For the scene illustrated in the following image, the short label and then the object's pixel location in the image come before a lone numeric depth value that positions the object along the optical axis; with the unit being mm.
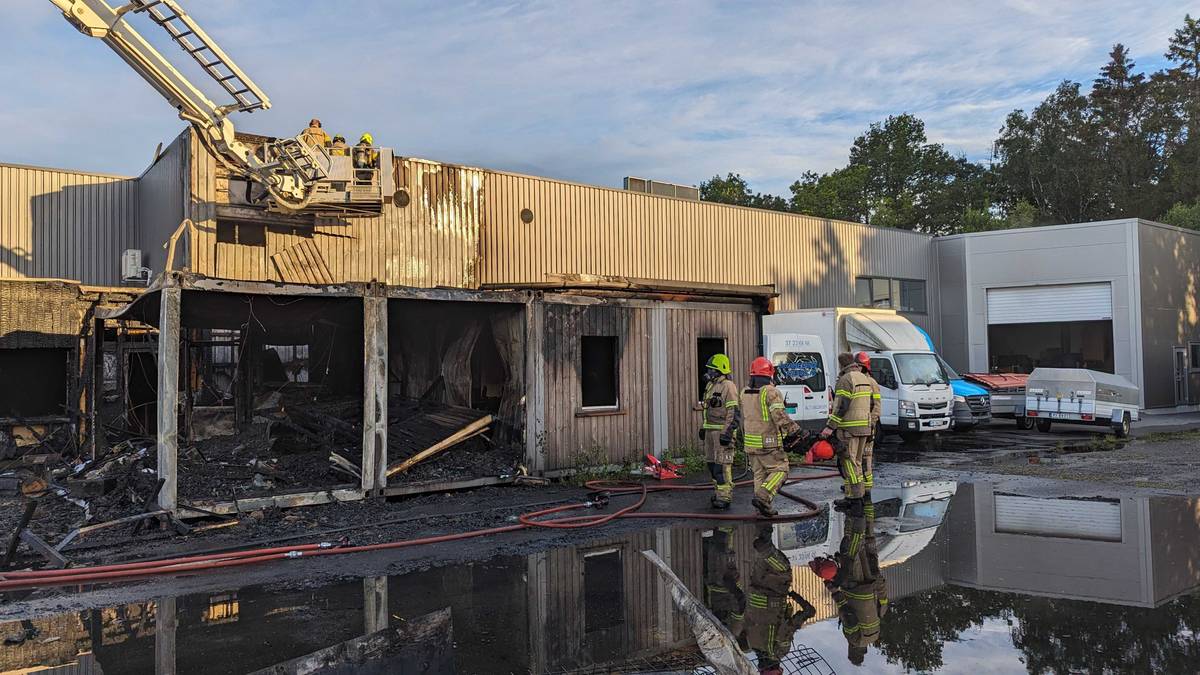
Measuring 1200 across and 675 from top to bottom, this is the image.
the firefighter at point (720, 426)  10555
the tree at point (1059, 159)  53250
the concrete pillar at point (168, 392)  9523
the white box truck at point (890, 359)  18203
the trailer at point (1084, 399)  20281
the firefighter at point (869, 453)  10828
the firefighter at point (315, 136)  15711
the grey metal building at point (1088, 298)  28016
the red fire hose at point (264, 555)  7387
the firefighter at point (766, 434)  9664
